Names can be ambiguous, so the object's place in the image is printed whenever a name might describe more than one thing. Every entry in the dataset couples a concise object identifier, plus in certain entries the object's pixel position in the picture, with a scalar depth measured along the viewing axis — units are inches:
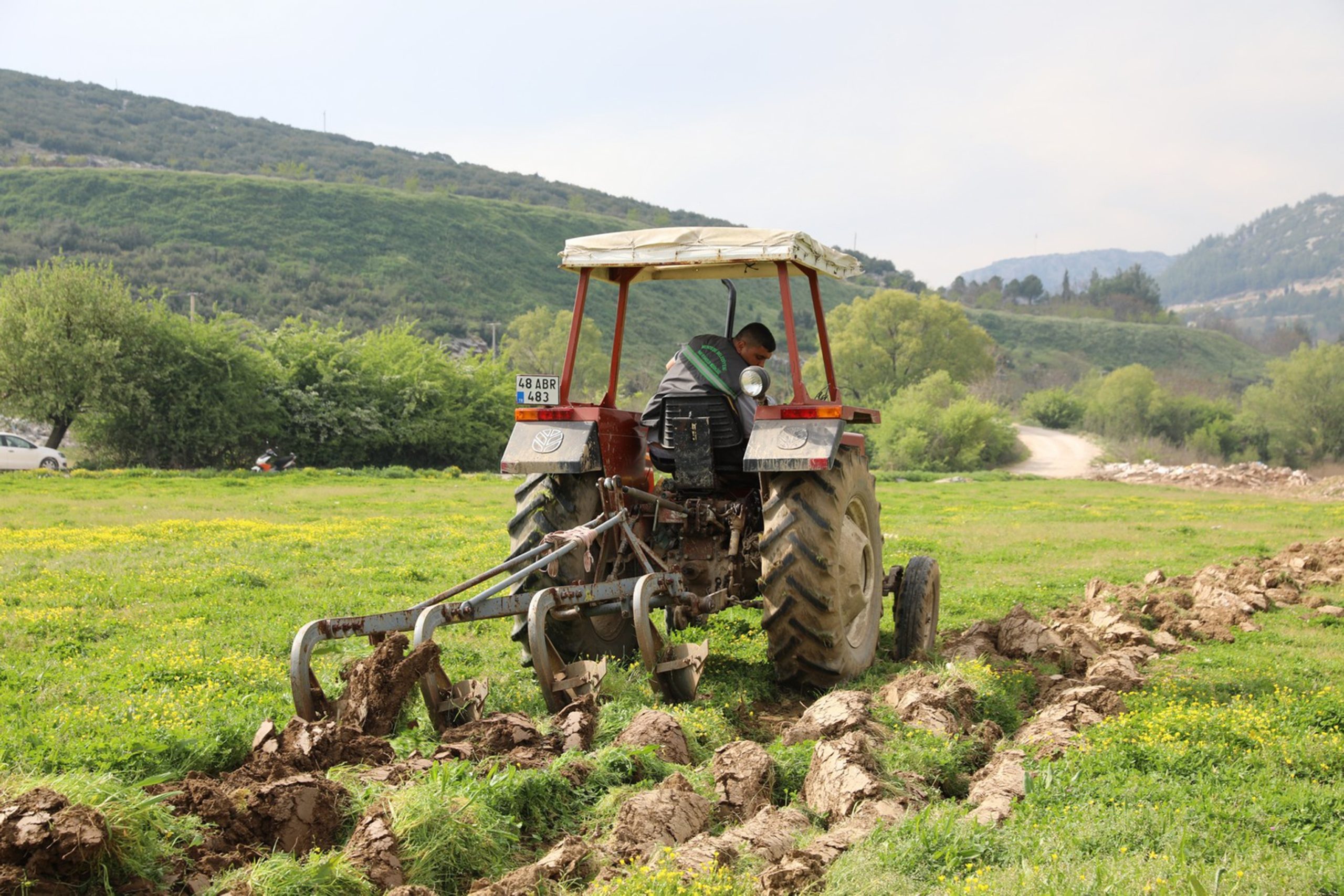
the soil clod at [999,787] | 175.6
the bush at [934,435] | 1806.1
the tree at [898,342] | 2427.4
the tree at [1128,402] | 2321.6
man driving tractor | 277.6
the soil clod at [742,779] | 181.2
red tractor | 234.2
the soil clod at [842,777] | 181.2
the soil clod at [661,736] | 200.5
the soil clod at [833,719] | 215.2
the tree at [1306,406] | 2100.1
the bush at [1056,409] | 2539.4
